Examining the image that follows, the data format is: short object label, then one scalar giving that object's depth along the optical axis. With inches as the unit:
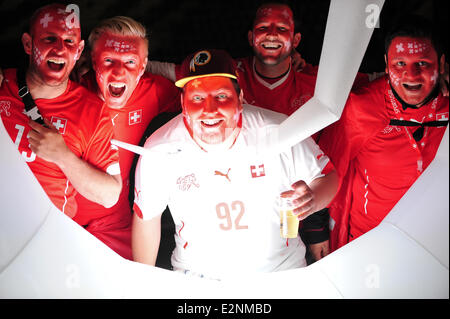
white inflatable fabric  59.6
